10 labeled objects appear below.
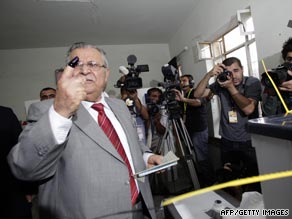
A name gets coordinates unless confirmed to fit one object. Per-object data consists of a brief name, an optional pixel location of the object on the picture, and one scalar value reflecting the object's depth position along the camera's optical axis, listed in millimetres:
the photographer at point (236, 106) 1524
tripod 1830
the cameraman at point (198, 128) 2342
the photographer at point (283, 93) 966
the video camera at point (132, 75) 1920
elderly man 521
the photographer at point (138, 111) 2165
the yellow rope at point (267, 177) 341
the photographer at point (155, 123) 2441
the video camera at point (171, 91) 1981
